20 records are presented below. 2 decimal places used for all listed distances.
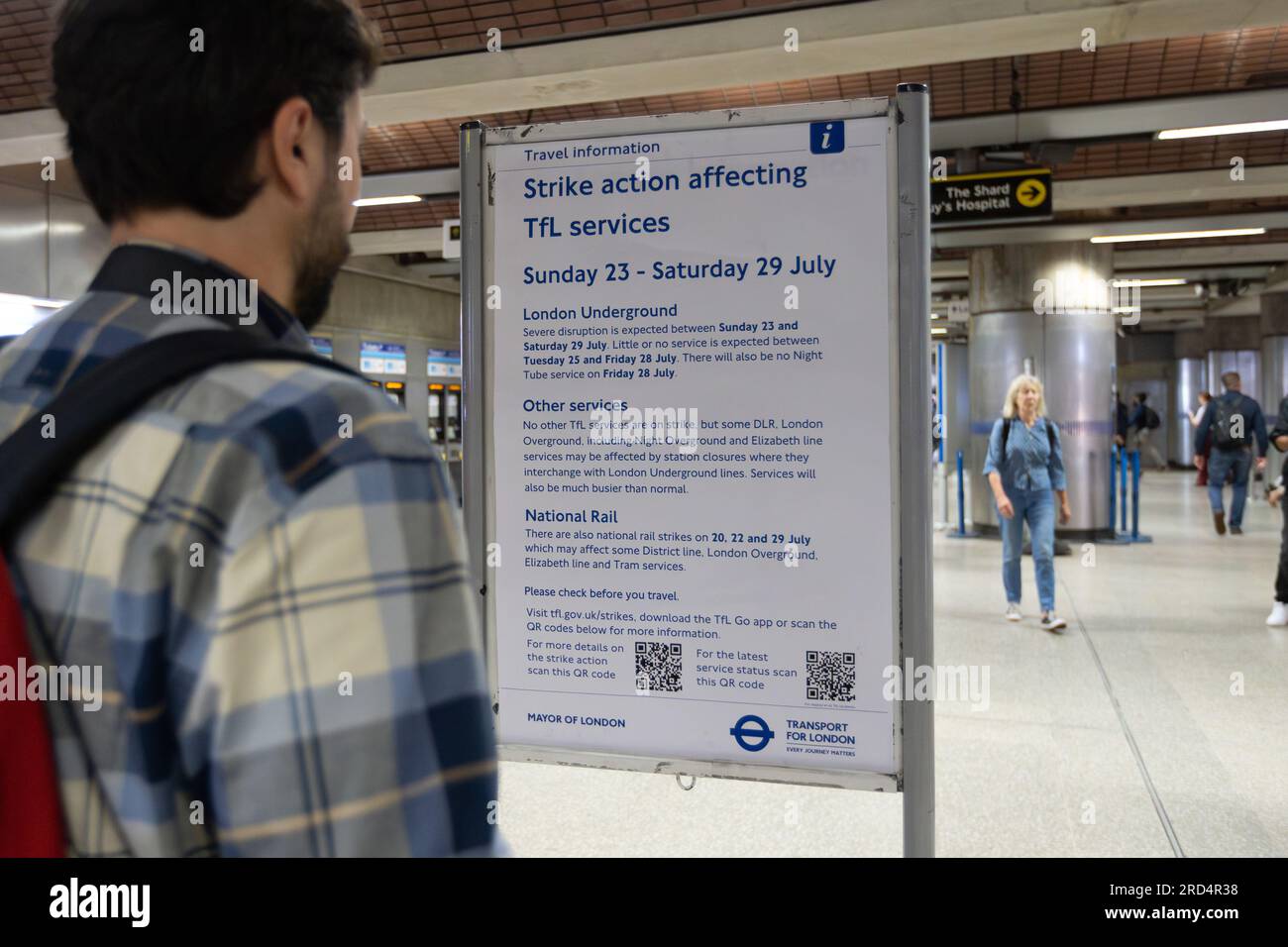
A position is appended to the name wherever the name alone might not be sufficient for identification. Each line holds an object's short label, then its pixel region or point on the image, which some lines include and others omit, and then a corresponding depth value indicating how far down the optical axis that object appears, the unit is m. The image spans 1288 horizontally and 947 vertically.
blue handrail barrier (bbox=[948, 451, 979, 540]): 12.41
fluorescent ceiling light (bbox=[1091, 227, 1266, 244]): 11.80
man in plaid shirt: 0.67
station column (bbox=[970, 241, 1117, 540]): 11.95
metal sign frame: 1.94
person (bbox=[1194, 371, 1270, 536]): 12.09
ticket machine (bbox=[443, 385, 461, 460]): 19.11
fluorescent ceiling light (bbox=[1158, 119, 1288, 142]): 7.60
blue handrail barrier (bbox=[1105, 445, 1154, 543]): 11.85
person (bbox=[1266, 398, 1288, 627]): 7.09
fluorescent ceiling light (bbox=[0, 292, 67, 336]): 7.77
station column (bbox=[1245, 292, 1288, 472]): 19.36
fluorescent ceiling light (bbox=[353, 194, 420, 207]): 10.51
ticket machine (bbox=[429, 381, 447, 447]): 18.80
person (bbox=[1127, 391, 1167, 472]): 20.59
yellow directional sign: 8.25
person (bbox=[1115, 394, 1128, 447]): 21.39
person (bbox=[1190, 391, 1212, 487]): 12.59
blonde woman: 7.07
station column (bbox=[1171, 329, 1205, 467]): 27.39
